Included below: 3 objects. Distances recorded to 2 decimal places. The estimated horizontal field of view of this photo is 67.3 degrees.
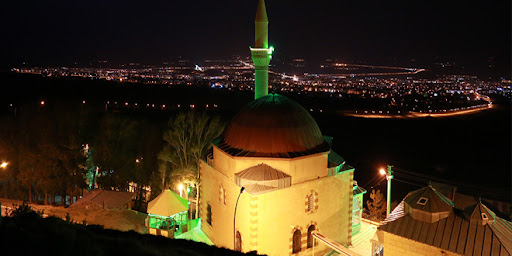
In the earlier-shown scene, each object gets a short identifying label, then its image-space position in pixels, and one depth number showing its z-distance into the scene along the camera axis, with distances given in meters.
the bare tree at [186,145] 31.00
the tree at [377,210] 31.70
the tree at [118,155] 35.41
